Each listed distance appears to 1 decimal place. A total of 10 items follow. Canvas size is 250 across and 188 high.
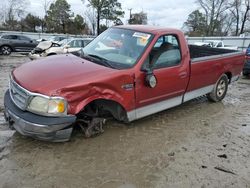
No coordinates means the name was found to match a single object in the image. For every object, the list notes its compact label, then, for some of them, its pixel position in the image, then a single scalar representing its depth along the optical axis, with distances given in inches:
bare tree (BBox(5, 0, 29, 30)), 1405.8
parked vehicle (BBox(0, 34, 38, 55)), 539.0
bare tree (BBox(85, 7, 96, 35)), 1461.2
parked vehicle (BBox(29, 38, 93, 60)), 399.5
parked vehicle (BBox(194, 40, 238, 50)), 569.7
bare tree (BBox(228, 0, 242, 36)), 1428.3
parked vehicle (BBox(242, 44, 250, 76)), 297.4
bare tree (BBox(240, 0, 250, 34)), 1400.6
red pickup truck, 100.0
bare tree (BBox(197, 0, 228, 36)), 1493.4
